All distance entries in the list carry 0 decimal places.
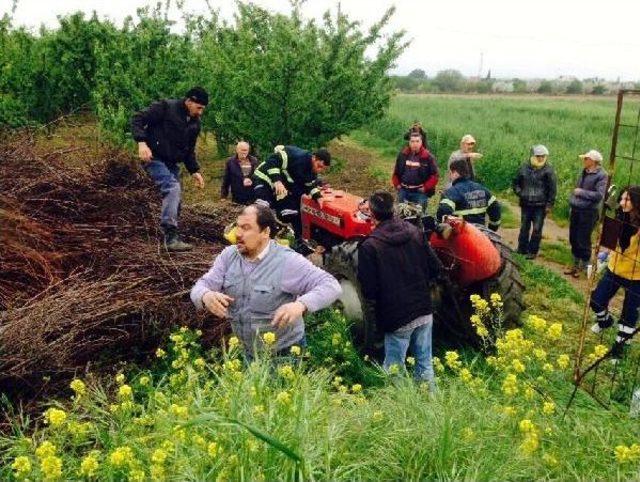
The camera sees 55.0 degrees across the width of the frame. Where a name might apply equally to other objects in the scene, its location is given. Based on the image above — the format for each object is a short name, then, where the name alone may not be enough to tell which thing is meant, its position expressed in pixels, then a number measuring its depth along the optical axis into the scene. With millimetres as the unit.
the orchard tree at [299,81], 10148
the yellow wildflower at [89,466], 2465
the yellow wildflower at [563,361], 3529
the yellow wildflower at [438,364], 4029
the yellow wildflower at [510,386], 3248
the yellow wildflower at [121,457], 2465
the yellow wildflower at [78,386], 3123
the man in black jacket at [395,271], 4344
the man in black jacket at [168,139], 5723
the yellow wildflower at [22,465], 2404
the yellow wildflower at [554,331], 3700
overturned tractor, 4941
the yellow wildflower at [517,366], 3369
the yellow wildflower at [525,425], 2783
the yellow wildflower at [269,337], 3246
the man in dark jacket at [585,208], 8023
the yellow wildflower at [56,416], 2604
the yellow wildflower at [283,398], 2752
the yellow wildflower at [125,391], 2996
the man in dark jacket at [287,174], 6426
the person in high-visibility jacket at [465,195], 6137
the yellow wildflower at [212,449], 2477
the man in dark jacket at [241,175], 8109
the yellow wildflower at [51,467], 2391
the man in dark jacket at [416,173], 8406
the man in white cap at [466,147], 8159
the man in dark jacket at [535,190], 8430
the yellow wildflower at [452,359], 3727
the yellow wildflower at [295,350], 3416
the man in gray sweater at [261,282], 3580
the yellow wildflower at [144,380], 3540
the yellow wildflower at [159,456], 2434
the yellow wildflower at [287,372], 3172
